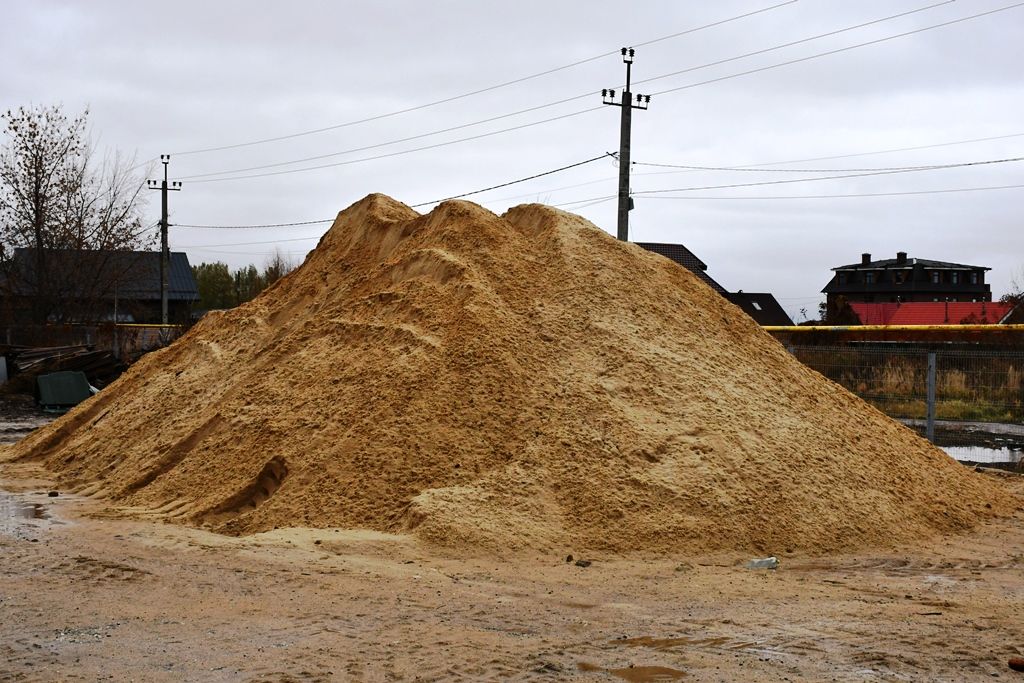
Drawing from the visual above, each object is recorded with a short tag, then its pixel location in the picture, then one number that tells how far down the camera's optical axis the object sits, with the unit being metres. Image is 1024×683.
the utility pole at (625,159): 25.30
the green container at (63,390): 22.97
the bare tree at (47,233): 34.09
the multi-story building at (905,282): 80.50
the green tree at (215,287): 69.44
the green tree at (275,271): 53.53
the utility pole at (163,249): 40.97
